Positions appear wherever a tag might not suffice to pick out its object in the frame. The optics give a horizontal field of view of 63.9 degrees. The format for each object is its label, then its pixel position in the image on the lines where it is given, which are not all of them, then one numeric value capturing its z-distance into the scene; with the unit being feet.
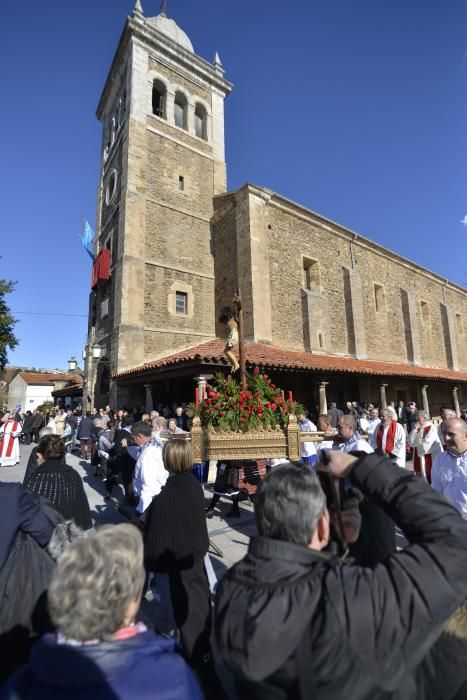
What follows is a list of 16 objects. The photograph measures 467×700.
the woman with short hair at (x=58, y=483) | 9.90
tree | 63.16
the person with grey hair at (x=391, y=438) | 20.27
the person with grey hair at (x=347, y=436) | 15.70
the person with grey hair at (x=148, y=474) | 13.14
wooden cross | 19.38
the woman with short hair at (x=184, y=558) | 8.52
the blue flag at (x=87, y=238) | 64.95
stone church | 50.37
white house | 144.14
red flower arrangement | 15.16
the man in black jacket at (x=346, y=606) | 3.37
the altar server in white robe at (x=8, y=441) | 33.35
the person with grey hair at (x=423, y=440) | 19.75
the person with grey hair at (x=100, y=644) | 3.44
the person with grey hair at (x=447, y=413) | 20.25
